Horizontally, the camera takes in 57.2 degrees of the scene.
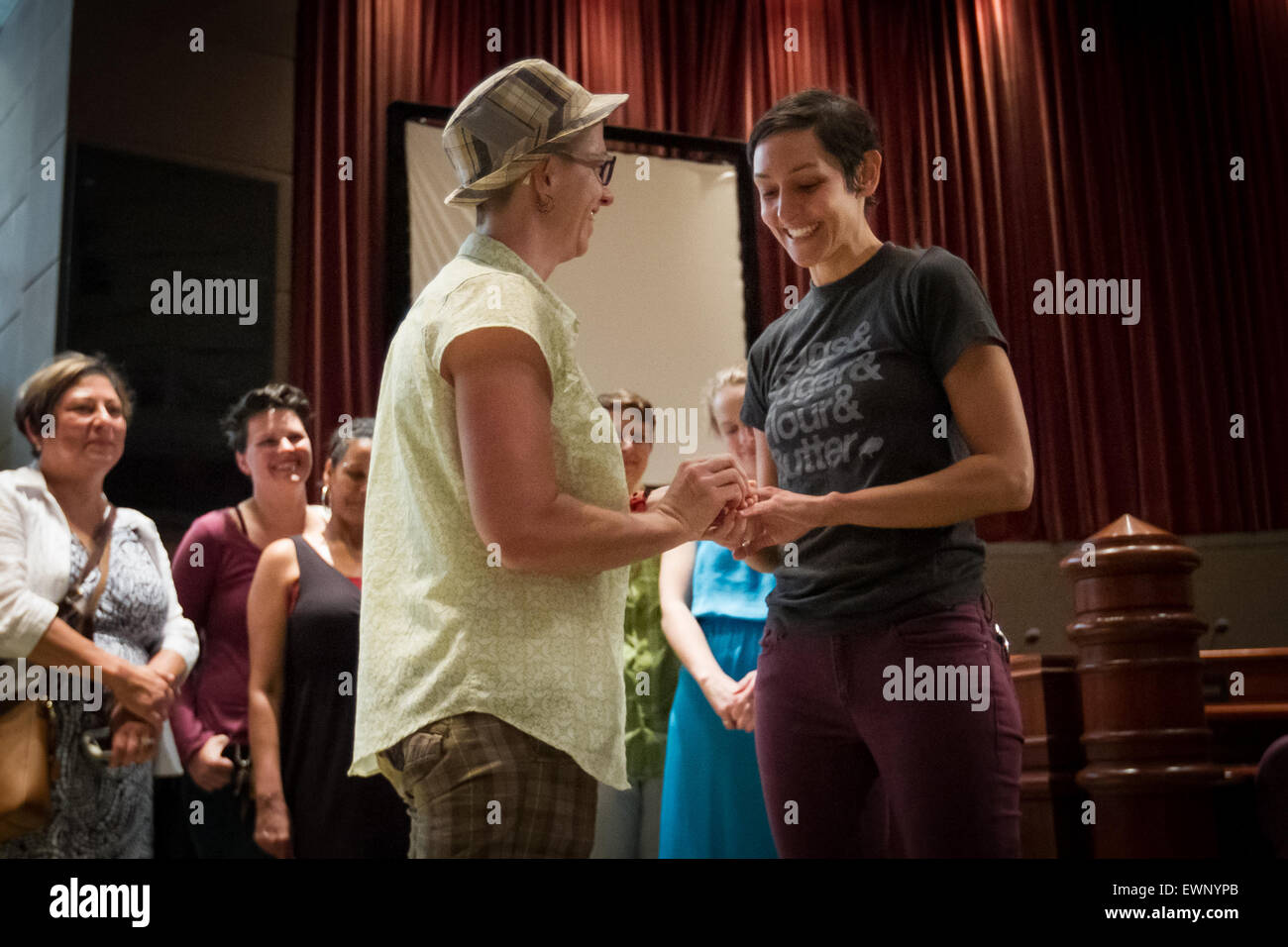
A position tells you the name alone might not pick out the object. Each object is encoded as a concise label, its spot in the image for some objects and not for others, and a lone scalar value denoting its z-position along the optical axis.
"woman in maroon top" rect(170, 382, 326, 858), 2.15
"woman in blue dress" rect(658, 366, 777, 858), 2.05
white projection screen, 3.65
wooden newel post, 1.81
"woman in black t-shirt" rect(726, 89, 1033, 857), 1.23
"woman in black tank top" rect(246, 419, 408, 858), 2.03
